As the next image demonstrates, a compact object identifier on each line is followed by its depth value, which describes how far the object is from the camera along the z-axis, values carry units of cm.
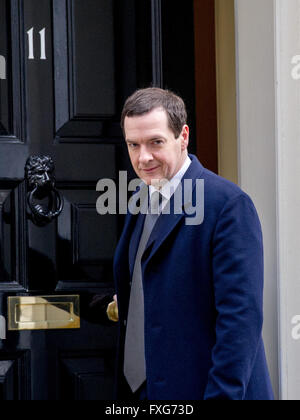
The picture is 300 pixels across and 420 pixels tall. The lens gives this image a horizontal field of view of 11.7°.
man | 415
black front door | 477
